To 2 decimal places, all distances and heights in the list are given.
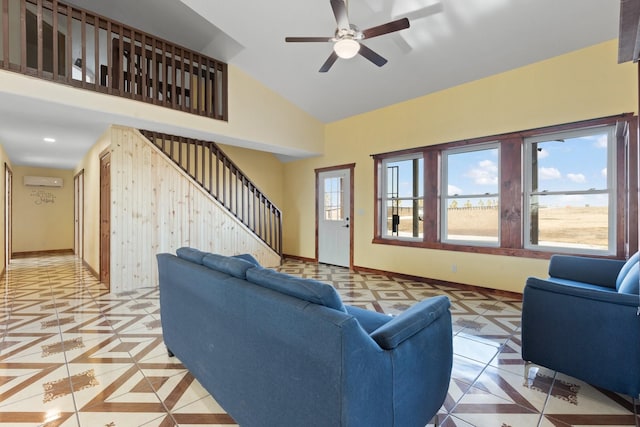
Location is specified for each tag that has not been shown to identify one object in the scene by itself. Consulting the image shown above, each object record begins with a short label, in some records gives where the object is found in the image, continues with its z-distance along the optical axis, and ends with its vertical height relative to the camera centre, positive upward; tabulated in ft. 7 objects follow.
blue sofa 3.29 -1.88
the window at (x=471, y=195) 13.64 +0.78
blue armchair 5.57 -2.39
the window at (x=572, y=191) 10.94 +0.79
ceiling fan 8.58 +5.44
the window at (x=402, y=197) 16.17 +0.83
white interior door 19.33 -0.36
